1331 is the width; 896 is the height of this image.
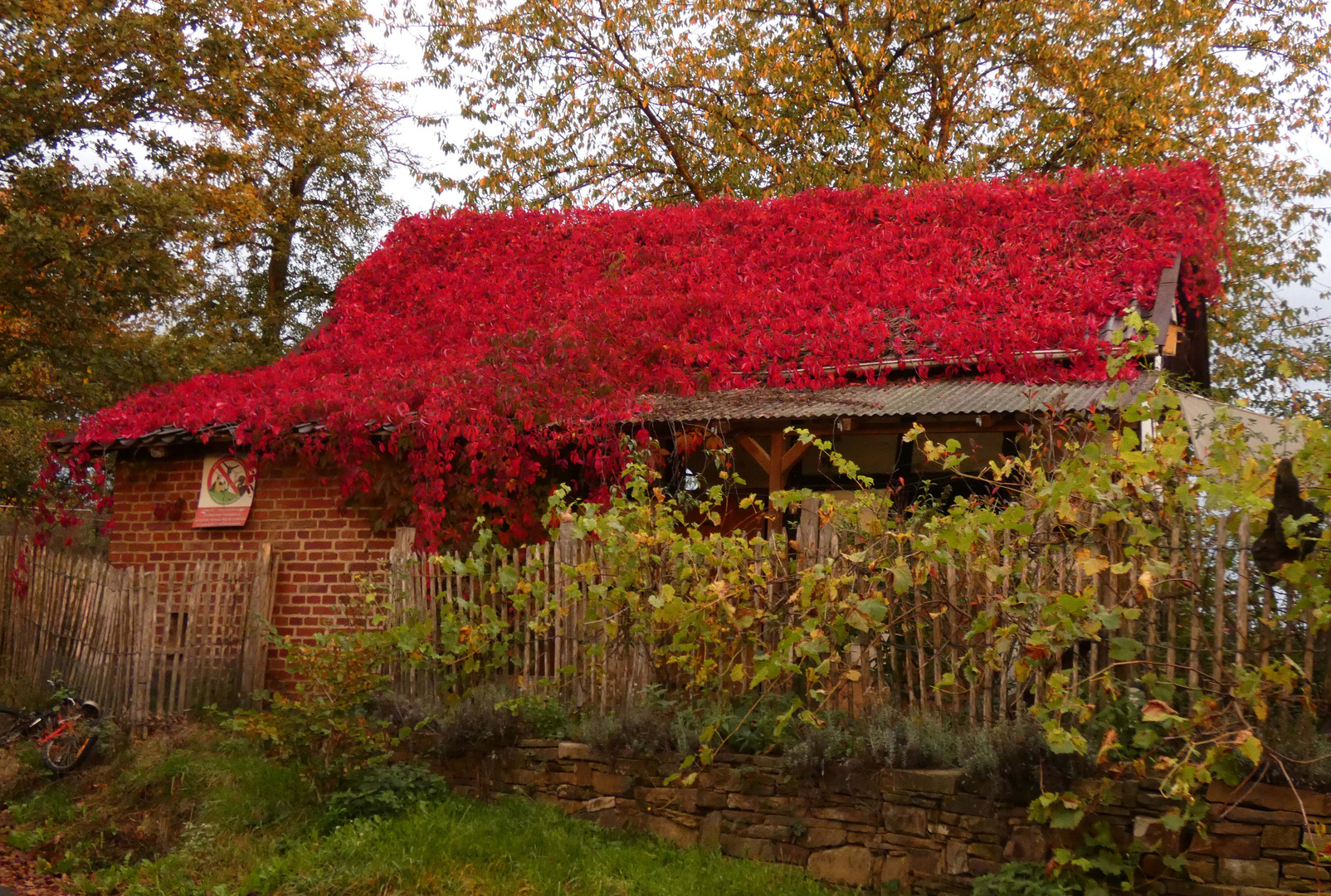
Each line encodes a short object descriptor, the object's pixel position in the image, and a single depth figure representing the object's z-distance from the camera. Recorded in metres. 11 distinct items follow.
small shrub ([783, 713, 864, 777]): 5.59
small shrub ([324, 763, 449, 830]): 6.46
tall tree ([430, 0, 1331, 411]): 18.27
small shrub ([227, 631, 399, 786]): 6.73
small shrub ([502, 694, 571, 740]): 6.70
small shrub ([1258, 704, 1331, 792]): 4.54
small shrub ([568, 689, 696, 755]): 6.14
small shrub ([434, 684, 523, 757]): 6.74
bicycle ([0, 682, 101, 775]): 8.12
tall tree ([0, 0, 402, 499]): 13.60
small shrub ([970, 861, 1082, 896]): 4.82
